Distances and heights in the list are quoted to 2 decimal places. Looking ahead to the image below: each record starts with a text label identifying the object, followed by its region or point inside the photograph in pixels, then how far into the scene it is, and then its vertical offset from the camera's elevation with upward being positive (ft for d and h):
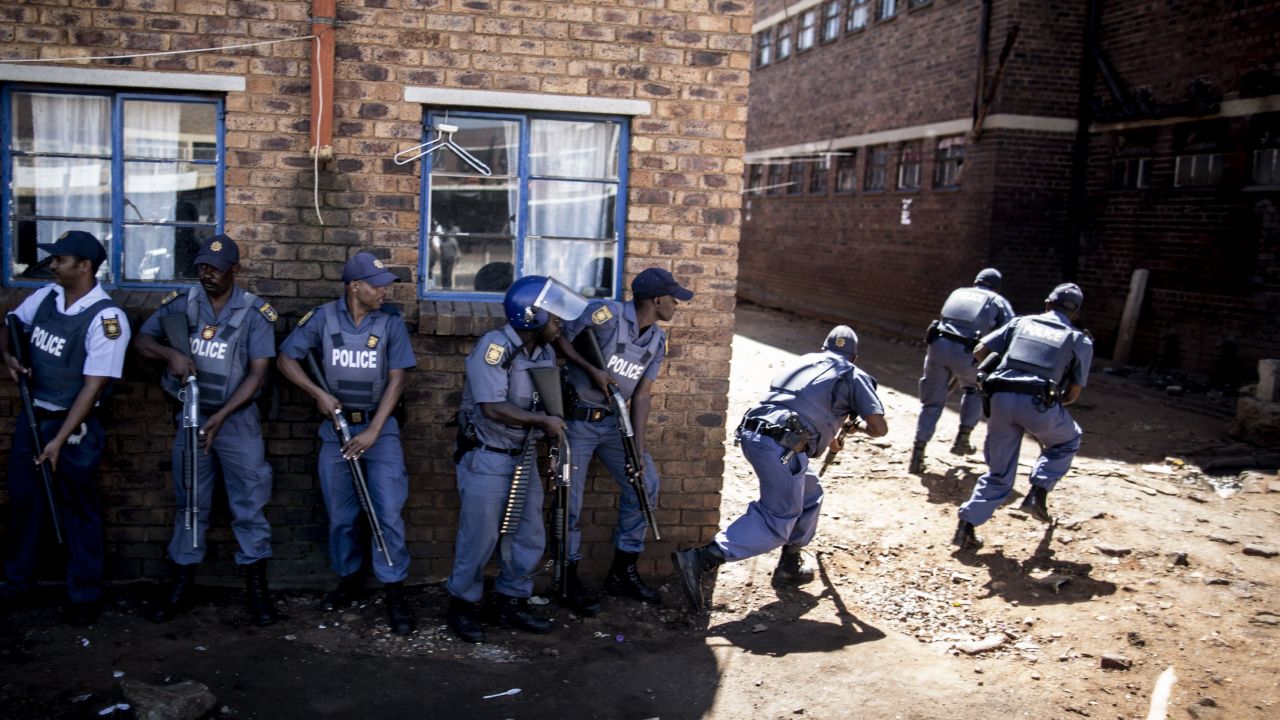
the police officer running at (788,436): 18.07 -3.21
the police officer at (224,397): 16.31 -2.73
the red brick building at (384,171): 17.22 +1.21
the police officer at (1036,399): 21.42 -2.72
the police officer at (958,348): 27.55 -2.19
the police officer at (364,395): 16.48 -2.63
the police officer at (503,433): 16.05 -3.08
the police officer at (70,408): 15.98 -2.99
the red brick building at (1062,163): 38.58 +5.15
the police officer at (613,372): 17.65 -2.17
